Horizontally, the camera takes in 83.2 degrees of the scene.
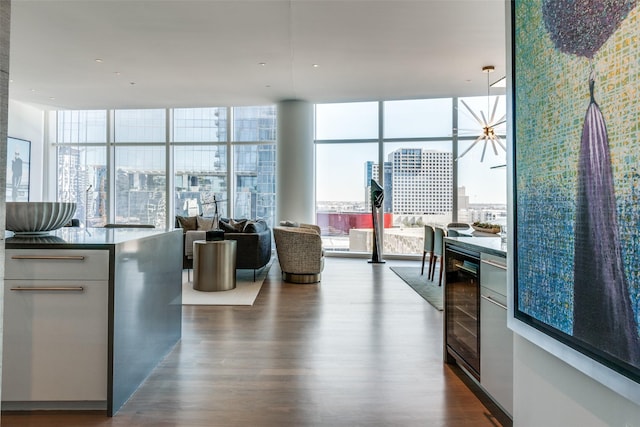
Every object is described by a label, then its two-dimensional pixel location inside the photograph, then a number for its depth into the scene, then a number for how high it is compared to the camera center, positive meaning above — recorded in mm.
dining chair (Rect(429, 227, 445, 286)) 4991 -361
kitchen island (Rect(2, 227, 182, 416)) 1805 -543
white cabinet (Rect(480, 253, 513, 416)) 1725 -591
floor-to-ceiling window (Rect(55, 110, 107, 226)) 8398 +1338
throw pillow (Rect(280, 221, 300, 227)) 6496 -112
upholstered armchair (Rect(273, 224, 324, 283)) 5051 -500
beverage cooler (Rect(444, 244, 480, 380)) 2049 -561
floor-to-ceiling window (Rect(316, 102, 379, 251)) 7762 +1035
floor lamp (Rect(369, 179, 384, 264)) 7117 +162
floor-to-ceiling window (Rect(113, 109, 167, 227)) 8328 +1195
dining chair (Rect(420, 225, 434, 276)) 5383 -326
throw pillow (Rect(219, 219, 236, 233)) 5254 -139
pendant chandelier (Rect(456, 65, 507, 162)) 5473 +1401
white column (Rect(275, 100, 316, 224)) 7176 +1115
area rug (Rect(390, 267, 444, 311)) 4177 -922
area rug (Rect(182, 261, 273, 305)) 4027 -932
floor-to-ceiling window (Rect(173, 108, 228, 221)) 8273 +1368
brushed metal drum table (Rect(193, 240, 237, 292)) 4555 -613
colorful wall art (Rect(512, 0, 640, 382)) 865 +129
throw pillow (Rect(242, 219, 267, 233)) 5249 -152
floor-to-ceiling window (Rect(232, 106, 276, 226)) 8109 +1262
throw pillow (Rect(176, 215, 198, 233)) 6676 -105
